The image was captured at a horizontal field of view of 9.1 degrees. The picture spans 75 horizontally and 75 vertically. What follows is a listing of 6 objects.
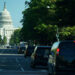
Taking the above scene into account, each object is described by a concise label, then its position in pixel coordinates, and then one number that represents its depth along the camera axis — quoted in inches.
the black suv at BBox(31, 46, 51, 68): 1195.9
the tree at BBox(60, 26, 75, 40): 2556.6
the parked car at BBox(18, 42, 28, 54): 3523.6
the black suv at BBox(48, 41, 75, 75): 753.0
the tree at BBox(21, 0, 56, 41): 2786.4
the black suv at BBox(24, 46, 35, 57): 2267.5
